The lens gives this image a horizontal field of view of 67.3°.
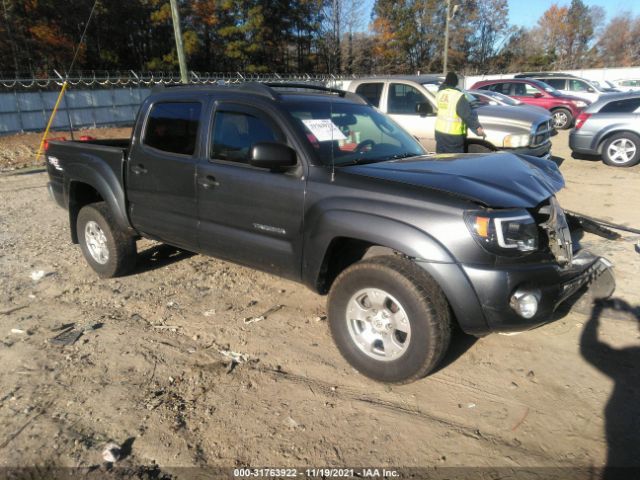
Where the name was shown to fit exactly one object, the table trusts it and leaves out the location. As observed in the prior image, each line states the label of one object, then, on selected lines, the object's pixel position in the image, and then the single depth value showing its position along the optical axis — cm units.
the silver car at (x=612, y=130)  1007
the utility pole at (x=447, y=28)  3353
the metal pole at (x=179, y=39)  1406
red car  1664
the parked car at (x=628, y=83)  2315
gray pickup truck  275
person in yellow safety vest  682
